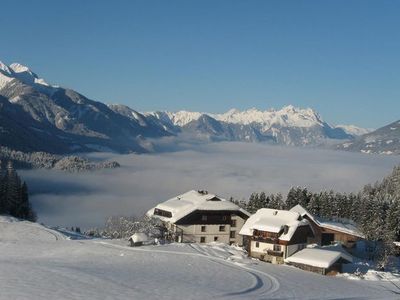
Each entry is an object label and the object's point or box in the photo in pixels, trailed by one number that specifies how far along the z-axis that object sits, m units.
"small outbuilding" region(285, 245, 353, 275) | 63.09
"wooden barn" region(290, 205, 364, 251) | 86.90
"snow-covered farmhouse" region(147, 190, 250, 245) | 84.94
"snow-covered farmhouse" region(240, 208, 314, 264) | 70.12
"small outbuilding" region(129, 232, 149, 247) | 70.50
